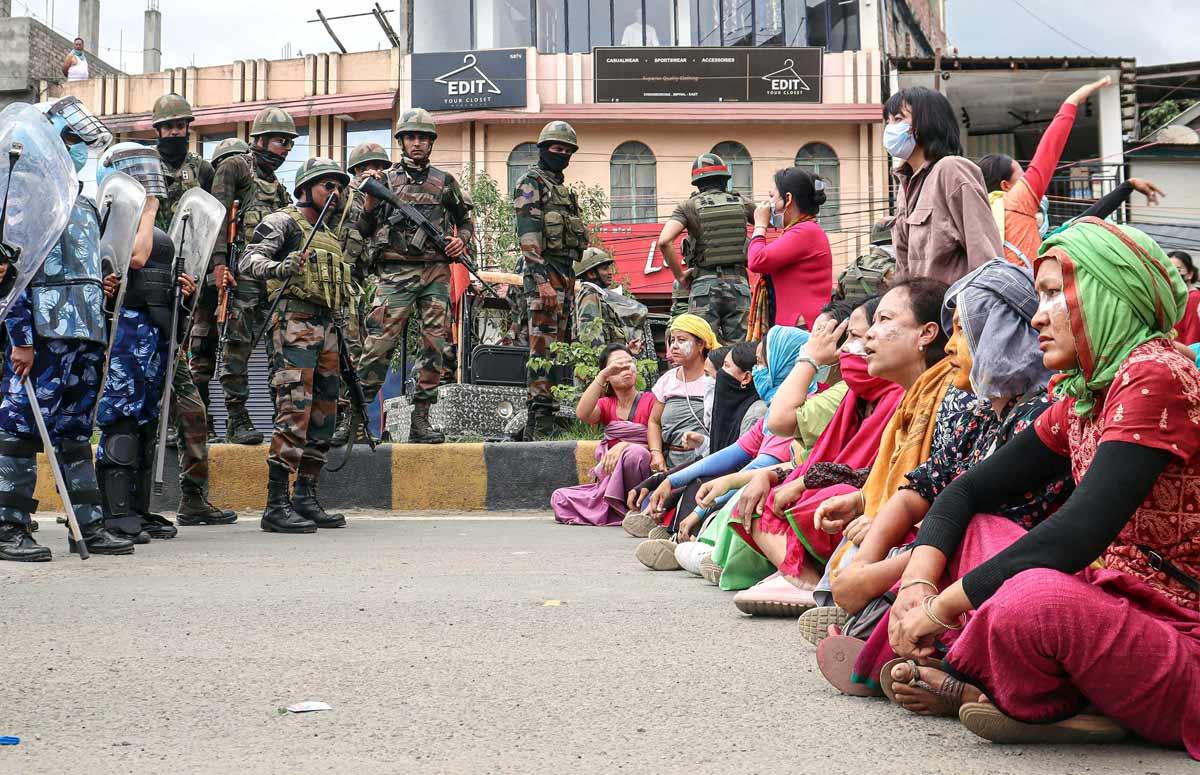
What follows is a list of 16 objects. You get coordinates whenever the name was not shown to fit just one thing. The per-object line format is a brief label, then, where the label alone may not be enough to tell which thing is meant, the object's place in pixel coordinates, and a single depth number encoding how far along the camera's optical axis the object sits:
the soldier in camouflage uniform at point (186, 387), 7.60
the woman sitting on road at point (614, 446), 8.27
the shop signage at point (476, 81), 27.64
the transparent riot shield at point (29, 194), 5.59
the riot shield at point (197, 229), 7.29
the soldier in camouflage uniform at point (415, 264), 8.95
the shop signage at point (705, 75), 27.70
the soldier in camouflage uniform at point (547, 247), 9.57
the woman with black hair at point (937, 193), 5.01
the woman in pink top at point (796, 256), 6.75
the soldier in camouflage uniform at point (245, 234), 9.14
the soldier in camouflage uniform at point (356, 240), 9.09
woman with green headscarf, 2.44
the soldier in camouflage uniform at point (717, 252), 9.30
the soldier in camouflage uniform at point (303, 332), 7.43
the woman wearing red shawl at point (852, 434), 3.73
